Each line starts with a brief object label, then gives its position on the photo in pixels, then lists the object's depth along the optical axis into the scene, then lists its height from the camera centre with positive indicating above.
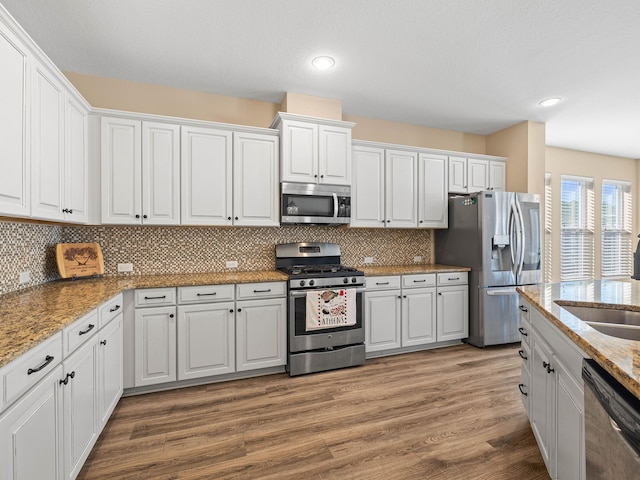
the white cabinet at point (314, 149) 3.17 +0.93
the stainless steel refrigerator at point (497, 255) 3.63 -0.17
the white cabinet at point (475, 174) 4.05 +0.87
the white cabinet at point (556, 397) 1.24 -0.73
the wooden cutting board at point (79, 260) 2.53 -0.17
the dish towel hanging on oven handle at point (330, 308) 2.96 -0.65
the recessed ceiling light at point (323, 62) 2.68 +1.53
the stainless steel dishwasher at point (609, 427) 0.80 -0.52
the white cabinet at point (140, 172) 2.71 +0.60
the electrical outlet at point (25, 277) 2.21 -0.26
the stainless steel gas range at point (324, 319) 2.93 -0.74
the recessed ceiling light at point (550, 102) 3.46 +1.53
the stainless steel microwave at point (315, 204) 3.19 +0.37
